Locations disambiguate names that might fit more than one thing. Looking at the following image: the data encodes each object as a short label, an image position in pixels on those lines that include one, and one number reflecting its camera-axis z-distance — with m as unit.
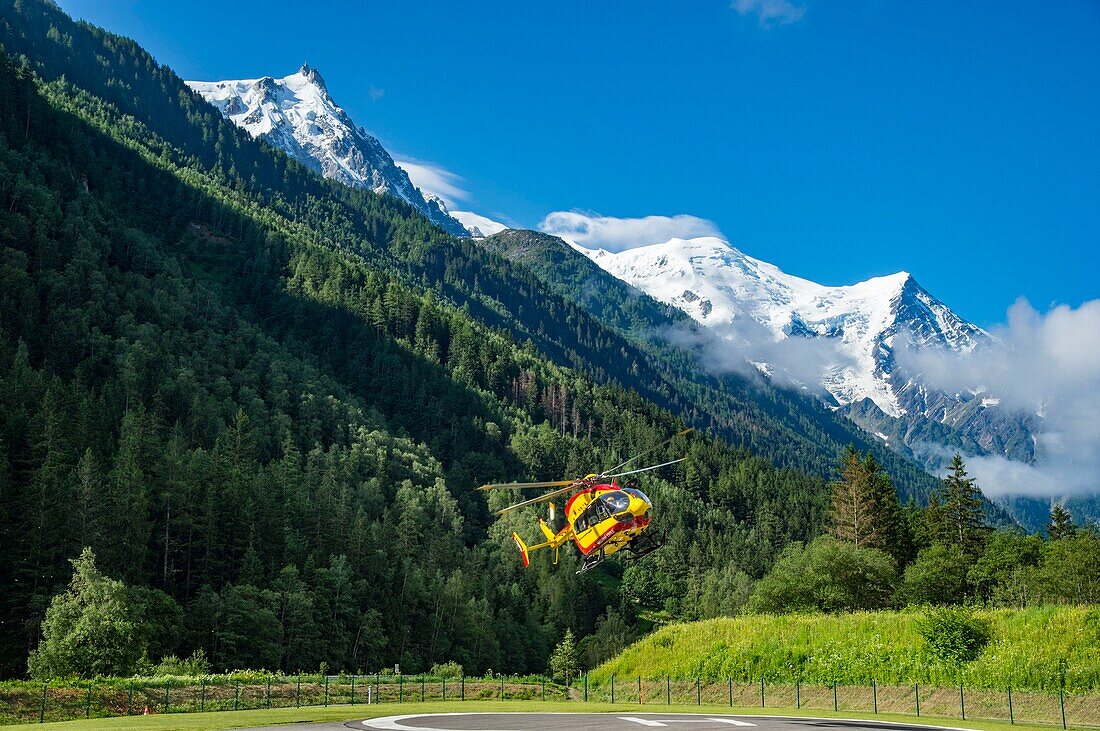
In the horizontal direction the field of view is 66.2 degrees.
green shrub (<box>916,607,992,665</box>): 56.38
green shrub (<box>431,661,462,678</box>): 95.31
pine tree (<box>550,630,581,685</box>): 126.88
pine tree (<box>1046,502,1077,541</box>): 135.88
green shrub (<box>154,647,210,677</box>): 68.75
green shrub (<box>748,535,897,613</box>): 89.06
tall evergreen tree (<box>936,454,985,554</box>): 110.81
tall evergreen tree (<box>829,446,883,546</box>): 100.88
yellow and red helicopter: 45.25
